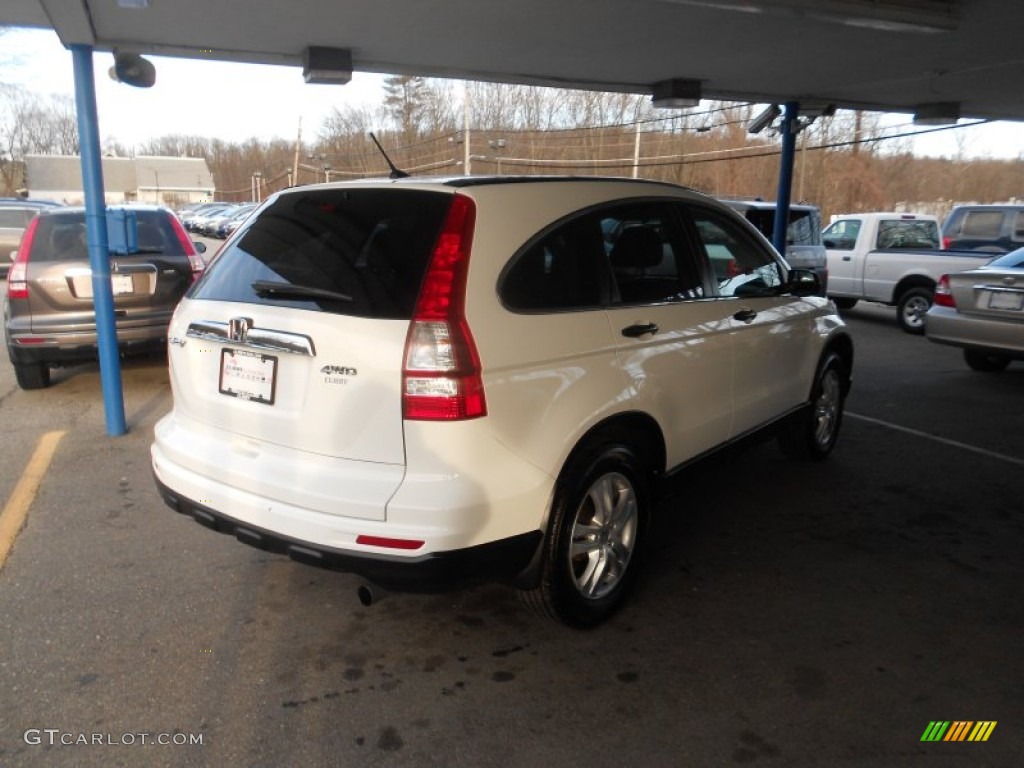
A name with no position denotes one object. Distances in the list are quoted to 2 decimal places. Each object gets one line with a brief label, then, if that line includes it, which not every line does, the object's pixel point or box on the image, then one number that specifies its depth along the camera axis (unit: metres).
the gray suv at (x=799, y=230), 11.88
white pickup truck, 12.00
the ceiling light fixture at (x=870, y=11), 5.27
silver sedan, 7.55
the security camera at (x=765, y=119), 9.78
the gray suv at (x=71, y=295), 6.89
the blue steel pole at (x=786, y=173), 9.48
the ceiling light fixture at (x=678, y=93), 8.45
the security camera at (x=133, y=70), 6.18
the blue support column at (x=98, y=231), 5.45
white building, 68.88
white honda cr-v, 2.57
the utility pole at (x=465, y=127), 33.94
